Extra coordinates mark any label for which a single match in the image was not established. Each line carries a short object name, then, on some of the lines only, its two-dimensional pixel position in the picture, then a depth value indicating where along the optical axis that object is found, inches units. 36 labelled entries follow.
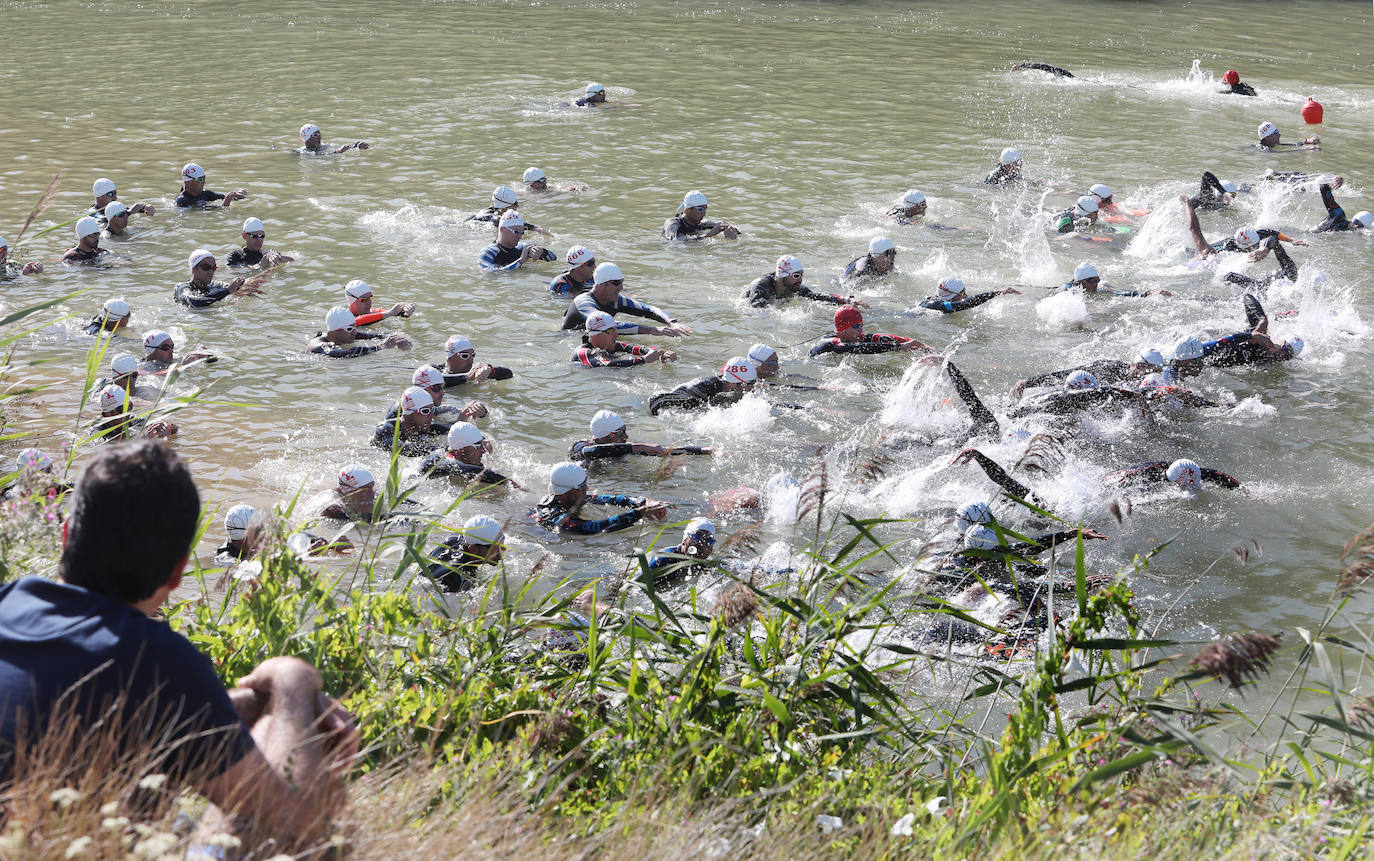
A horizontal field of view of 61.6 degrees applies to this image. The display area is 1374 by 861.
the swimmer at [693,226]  709.9
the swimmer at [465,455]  419.5
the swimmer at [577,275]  629.6
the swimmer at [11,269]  637.3
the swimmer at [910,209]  756.0
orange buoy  964.0
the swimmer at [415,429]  453.4
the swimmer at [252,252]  657.6
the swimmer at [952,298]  602.2
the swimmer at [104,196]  729.6
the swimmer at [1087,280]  629.9
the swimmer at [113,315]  549.3
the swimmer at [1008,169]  844.6
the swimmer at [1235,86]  1122.0
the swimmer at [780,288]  608.4
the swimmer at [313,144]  900.6
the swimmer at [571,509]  394.0
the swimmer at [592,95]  1052.5
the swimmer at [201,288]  600.4
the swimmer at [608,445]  438.3
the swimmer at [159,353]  522.6
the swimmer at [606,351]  546.3
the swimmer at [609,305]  584.7
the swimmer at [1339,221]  729.6
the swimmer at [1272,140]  932.0
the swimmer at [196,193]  761.6
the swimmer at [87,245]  654.5
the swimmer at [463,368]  515.8
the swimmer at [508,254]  675.4
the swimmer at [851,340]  544.7
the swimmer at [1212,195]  789.2
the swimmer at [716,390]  493.0
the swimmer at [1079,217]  751.1
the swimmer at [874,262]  651.5
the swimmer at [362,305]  578.6
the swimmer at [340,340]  544.4
